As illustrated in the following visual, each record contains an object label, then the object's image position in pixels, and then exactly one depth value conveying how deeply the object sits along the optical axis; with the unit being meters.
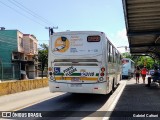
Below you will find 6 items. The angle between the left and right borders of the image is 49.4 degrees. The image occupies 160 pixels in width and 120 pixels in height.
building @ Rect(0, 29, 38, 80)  27.23
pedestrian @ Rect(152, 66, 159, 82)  14.26
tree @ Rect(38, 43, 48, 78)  35.75
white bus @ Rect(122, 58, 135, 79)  25.21
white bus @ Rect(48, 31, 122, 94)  7.45
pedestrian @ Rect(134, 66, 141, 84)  16.34
